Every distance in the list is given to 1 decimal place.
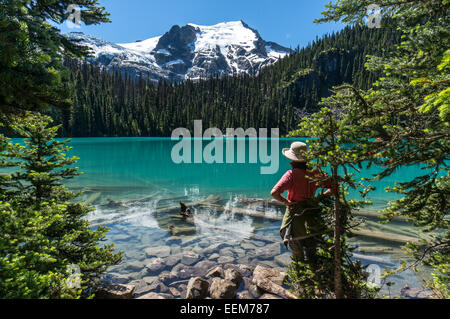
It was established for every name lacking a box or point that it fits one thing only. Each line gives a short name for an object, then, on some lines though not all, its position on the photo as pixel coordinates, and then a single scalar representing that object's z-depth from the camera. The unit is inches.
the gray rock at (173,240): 310.0
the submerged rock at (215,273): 225.0
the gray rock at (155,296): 184.9
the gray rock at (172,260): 250.4
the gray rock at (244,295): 190.0
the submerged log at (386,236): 298.4
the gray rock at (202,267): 232.2
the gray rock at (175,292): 197.9
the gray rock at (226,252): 277.7
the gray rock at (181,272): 226.7
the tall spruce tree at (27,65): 101.3
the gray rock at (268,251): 271.0
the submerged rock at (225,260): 259.1
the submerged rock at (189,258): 254.8
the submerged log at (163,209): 388.2
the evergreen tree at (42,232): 95.1
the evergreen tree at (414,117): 111.9
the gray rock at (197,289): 183.4
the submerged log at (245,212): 406.3
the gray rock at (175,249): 281.5
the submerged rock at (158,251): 274.0
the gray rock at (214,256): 266.8
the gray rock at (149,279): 216.7
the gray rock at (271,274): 200.0
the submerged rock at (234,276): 204.2
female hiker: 152.2
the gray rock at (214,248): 285.3
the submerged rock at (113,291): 167.6
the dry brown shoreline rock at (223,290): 182.1
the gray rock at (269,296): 177.6
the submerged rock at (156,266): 237.9
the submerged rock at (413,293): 187.2
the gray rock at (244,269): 229.5
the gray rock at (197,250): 282.2
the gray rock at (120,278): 219.1
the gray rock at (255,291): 191.3
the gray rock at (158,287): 203.6
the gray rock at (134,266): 242.2
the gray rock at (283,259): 250.8
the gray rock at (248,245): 294.6
